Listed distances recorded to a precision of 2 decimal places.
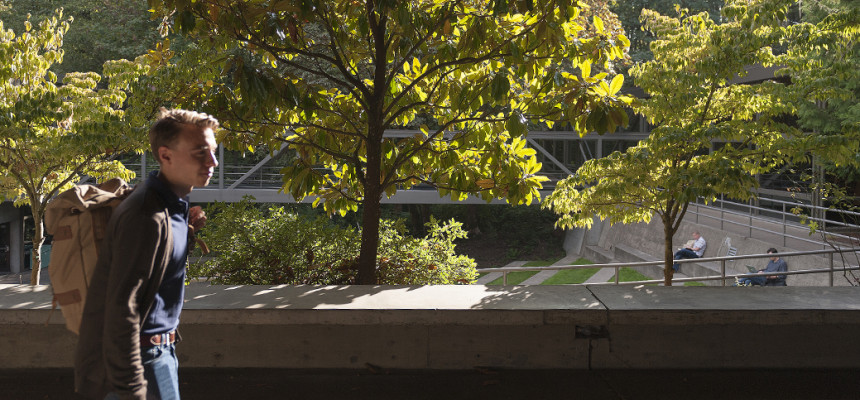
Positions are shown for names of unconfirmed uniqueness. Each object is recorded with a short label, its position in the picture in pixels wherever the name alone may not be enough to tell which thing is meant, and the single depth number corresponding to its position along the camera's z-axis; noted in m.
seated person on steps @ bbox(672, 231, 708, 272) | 19.64
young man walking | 2.29
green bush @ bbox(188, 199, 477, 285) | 7.16
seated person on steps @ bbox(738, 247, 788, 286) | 12.89
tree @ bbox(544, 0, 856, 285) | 8.66
